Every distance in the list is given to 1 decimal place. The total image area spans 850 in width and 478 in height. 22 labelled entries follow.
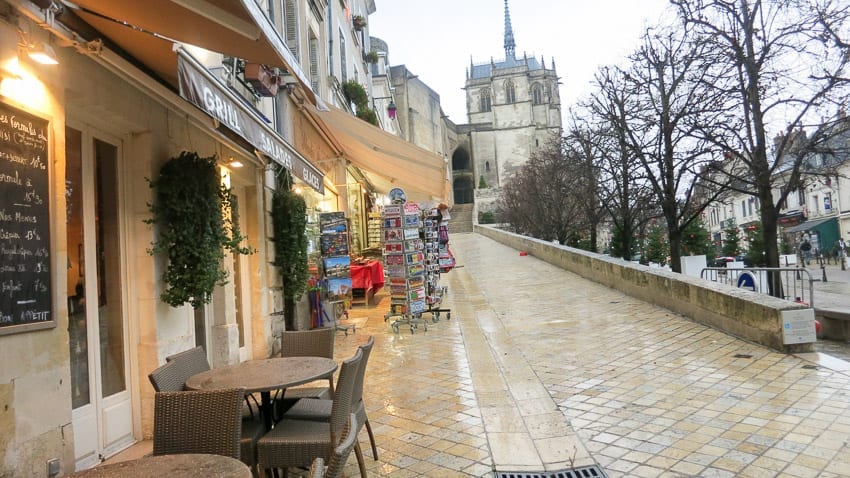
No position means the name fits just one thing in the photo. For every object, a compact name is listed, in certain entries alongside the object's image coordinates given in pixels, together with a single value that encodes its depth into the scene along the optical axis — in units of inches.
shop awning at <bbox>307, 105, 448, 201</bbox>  325.1
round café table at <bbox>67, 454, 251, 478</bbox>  79.1
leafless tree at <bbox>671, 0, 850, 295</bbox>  398.6
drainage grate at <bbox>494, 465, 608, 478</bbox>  124.7
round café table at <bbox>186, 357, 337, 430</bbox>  118.6
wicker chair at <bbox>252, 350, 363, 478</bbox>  107.6
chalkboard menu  99.8
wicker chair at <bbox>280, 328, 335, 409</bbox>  158.1
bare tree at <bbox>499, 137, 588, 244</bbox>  880.3
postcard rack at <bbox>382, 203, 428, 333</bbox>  340.5
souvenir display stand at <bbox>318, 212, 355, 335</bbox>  327.3
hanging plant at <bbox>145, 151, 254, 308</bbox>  162.1
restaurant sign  116.8
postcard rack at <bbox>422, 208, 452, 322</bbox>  367.2
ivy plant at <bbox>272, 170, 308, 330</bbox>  282.0
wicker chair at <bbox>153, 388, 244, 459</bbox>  96.2
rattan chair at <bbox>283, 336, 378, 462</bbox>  124.3
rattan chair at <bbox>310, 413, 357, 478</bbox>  61.5
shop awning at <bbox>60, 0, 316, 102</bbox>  112.5
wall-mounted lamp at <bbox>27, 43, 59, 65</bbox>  104.5
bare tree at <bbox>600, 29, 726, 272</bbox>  470.3
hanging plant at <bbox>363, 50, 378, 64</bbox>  807.7
